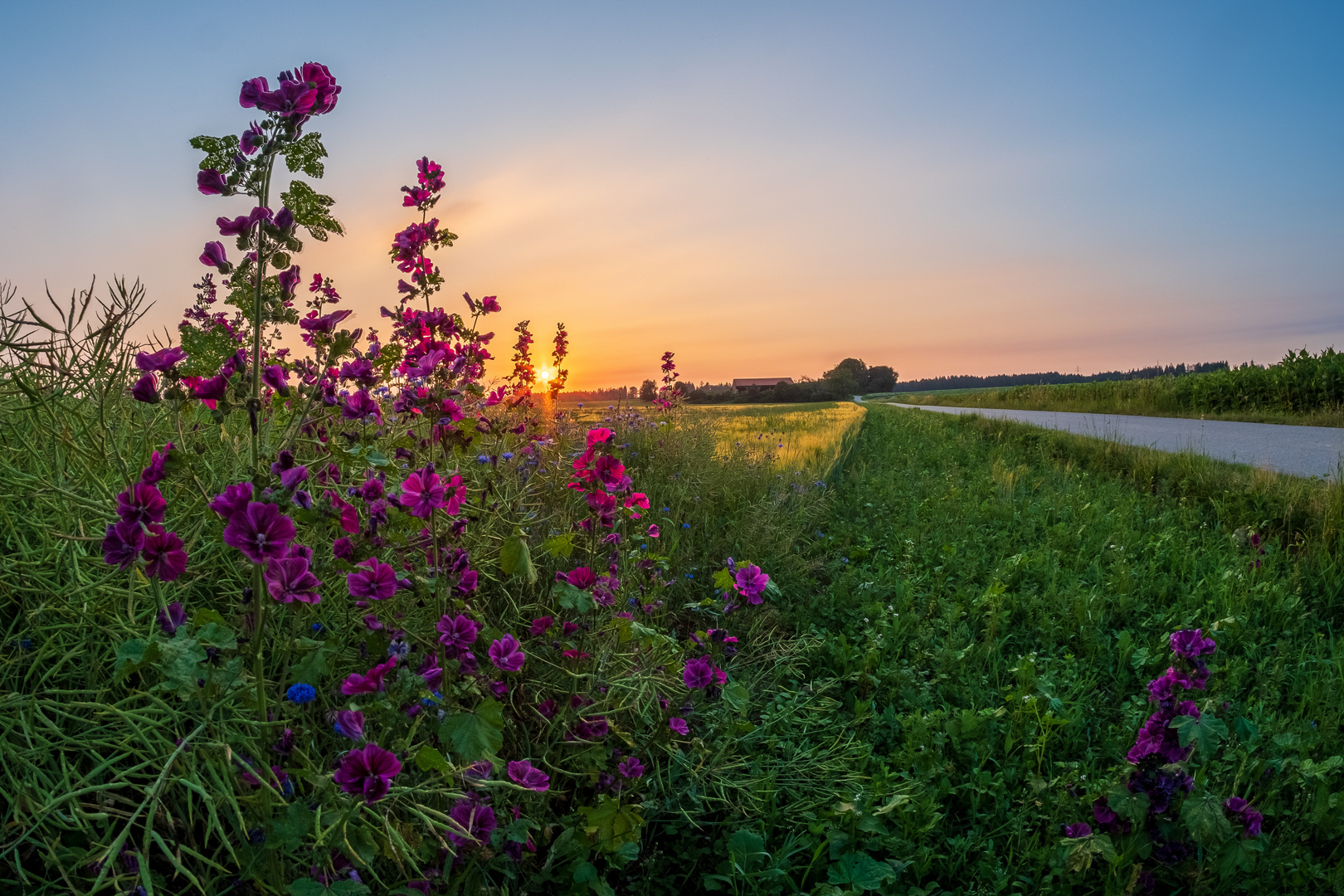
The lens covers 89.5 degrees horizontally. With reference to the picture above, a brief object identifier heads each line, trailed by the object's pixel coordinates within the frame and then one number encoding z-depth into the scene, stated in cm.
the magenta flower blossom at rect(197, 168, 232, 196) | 133
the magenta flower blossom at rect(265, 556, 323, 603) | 117
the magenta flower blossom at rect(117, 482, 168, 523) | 107
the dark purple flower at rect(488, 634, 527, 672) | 162
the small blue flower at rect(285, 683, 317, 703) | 131
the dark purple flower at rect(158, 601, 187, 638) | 117
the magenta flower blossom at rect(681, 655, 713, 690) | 218
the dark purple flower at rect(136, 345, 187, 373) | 129
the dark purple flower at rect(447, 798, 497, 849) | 147
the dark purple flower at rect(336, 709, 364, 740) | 121
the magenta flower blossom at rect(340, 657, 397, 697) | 140
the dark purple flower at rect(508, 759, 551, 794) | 155
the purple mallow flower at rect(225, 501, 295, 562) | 110
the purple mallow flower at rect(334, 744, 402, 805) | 120
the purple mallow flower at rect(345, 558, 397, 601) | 146
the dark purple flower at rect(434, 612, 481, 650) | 158
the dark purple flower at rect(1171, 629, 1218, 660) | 211
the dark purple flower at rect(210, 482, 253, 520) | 110
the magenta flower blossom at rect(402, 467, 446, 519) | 157
